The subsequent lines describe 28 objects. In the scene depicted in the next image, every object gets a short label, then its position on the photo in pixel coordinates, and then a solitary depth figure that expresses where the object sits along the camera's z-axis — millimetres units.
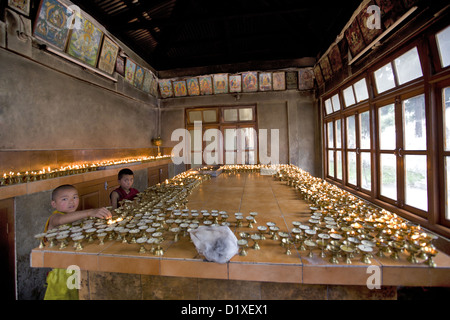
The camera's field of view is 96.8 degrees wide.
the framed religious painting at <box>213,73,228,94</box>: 8602
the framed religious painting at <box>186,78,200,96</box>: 8861
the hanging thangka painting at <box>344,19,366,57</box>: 4481
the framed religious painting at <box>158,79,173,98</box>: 9117
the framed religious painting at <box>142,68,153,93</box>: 8203
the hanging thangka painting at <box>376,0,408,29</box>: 3288
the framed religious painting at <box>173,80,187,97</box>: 9016
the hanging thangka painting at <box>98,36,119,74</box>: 5652
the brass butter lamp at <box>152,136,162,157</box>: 9102
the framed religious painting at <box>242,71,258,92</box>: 8438
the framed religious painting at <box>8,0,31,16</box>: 3621
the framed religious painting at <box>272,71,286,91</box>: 8383
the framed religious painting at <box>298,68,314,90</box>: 8141
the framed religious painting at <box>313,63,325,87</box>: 7323
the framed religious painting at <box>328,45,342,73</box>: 5800
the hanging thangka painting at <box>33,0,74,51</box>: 3986
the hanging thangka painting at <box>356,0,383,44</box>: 3903
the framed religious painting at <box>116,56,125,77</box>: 6520
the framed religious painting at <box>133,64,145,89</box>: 7603
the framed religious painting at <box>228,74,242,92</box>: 8552
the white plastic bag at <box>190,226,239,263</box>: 1354
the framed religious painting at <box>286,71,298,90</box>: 8344
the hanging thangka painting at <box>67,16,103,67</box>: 4758
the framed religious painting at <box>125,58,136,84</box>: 6999
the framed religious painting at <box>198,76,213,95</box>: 8719
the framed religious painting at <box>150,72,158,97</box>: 8808
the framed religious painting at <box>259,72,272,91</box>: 8422
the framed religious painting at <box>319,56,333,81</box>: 6548
